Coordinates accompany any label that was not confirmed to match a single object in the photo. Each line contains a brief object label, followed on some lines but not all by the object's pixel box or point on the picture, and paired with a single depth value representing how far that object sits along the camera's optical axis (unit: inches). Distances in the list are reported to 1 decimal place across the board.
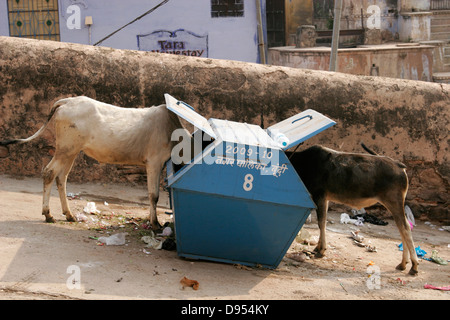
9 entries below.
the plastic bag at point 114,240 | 257.4
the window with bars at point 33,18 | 832.9
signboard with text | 855.1
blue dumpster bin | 227.3
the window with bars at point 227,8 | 851.4
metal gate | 942.4
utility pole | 512.4
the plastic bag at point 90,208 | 305.1
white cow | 273.0
